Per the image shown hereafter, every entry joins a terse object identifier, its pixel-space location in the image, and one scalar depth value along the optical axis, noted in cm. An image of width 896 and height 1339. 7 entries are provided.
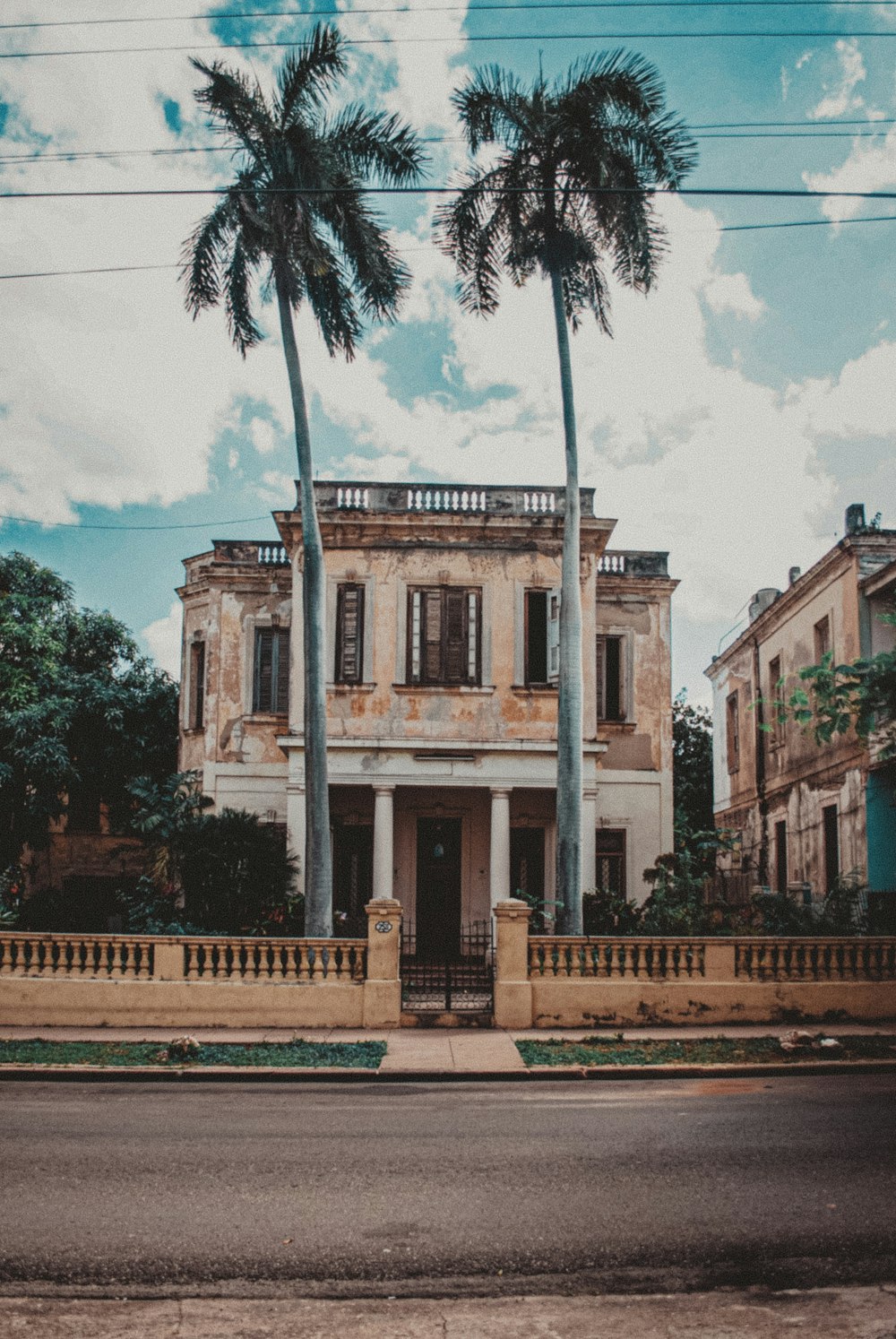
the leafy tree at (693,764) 4088
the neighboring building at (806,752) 2083
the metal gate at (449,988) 1458
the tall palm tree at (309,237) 1703
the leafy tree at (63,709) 2356
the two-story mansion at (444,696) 2108
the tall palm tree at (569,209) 1727
